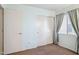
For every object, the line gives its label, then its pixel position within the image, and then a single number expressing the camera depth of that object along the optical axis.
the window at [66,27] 1.61
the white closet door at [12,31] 1.38
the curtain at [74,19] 1.53
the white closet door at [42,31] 1.64
